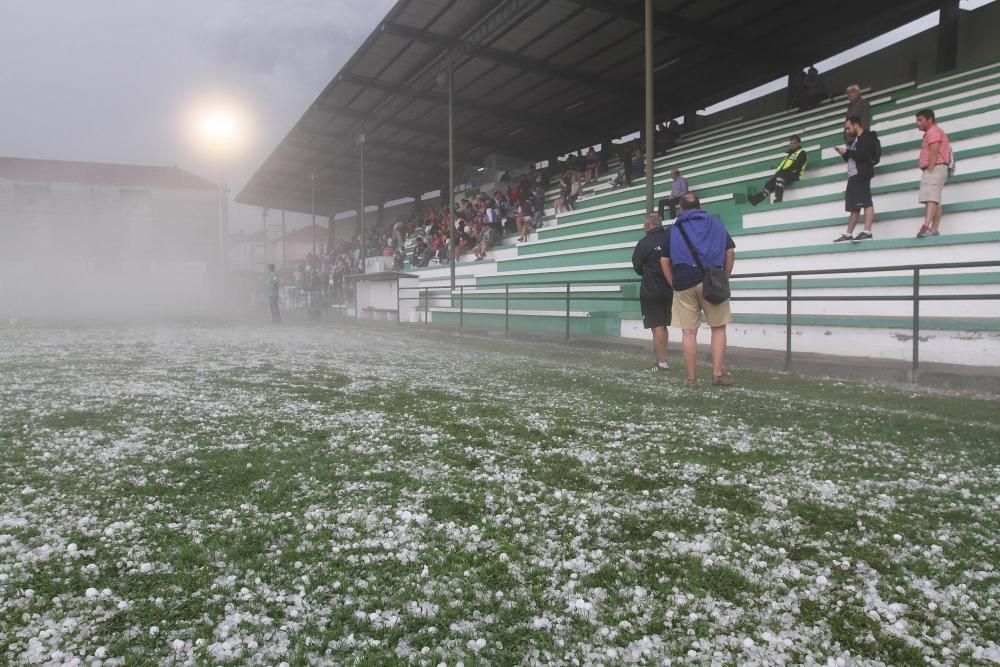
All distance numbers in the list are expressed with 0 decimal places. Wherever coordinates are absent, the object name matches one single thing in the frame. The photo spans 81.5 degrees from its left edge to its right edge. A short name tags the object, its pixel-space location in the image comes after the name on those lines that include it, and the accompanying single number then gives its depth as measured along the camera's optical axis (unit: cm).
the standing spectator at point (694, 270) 545
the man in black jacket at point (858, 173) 762
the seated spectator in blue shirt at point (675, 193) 1191
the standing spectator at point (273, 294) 1784
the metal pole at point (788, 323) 666
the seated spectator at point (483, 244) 1766
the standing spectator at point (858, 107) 831
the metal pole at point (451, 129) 1515
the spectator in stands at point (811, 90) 1455
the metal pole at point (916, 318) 568
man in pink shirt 693
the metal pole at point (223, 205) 2918
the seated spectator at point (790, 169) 966
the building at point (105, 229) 4450
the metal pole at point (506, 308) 1181
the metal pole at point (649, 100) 912
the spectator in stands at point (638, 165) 1569
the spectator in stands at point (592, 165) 1800
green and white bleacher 682
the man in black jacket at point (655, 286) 640
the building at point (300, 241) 7038
